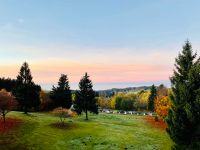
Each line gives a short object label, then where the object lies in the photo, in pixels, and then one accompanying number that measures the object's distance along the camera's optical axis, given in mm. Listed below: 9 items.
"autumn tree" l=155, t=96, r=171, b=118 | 45804
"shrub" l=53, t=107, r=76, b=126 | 38120
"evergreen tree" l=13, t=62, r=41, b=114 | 44799
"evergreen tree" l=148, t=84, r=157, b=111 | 84988
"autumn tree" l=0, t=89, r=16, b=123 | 35047
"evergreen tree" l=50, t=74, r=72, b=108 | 54202
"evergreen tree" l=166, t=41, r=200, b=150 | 19267
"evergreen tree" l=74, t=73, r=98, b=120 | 45833
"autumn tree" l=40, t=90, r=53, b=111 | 57012
